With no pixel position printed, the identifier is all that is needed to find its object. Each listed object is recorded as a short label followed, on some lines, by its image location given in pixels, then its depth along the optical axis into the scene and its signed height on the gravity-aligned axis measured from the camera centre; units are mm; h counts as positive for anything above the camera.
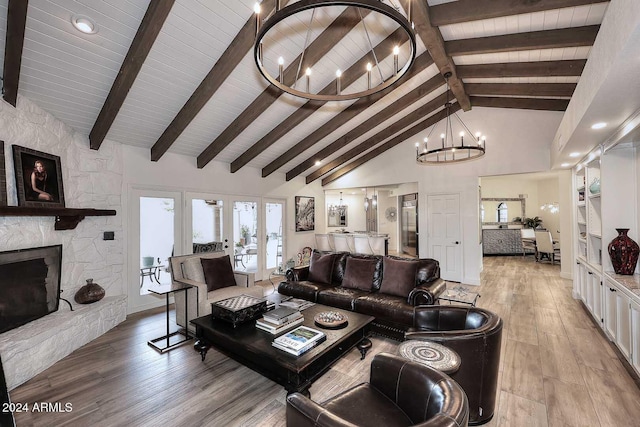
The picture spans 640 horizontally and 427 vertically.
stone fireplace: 2580 -1094
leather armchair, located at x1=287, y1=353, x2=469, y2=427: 1140 -909
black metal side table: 3204 -1474
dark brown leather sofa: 3270 -964
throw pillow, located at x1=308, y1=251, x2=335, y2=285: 4414 -828
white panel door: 6230 -408
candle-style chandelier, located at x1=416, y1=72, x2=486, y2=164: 6082 +1693
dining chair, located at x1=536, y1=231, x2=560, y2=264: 7734 -835
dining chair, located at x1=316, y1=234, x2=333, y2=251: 8086 -724
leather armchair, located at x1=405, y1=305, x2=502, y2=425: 1935 -1021
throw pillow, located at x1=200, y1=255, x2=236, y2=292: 3895 -785
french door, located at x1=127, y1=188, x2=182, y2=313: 4508 -351
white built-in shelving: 2654 -215
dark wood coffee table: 2105 -1095
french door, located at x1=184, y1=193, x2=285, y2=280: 5406 -204
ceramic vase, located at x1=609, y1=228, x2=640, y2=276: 3029 -435
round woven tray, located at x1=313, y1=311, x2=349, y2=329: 2654 -1019
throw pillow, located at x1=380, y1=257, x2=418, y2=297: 3656 -823
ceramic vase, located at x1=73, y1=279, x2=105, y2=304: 3578 -960
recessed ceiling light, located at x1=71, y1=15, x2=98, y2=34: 2422 +1765
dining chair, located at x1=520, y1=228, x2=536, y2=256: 8711 -769
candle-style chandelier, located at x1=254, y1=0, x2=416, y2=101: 2908 +2100
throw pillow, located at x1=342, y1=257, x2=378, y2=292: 4008 -835
